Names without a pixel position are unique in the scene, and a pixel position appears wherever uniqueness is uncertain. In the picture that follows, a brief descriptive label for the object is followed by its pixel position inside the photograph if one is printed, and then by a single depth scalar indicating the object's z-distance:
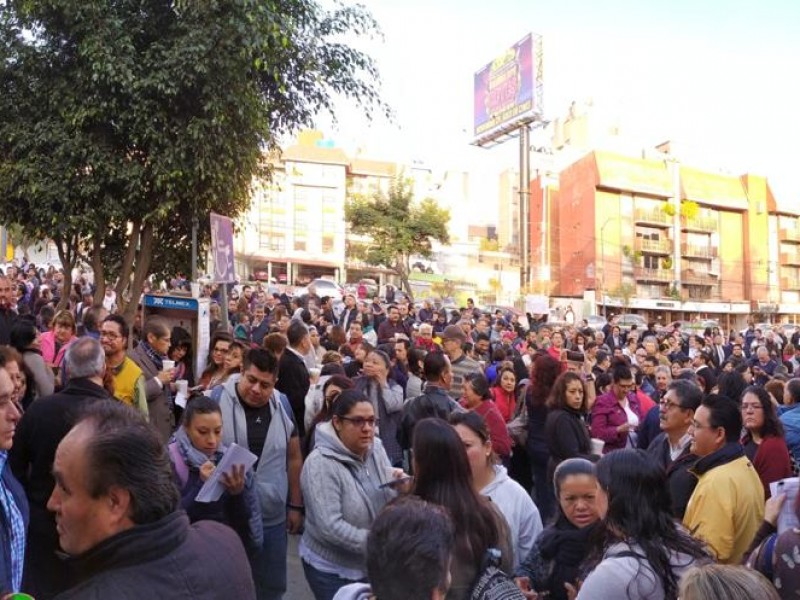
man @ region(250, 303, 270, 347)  12.36
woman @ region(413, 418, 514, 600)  2.83
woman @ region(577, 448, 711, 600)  2.65
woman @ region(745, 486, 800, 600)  2.61
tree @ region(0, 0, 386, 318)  9.10
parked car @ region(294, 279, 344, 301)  37.59
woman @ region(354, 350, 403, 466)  6.35
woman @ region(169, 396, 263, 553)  3.87
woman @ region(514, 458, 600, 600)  3.32
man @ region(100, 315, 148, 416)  5.28
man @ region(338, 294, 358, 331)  14.70
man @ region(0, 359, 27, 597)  2.76
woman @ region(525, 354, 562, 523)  6.60
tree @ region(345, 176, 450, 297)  40.59
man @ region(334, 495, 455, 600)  1.96
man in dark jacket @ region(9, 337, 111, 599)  3.71
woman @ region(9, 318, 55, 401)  5.42
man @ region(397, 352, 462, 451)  5.62
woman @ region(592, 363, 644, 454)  7.00
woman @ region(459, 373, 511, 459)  6.18
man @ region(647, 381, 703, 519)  4.95
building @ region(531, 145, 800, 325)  59.72
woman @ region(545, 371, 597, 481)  5.52
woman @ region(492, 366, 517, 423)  8.10
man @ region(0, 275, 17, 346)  7.26
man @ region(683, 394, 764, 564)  3.59
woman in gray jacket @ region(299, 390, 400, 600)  3.72
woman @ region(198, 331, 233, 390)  6.88
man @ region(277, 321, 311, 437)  6.86
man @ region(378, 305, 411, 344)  12.99
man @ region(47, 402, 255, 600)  1.76
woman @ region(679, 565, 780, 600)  1.87
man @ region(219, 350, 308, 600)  4.45
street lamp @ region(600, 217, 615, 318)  59.27
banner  8.42
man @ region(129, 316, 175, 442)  5.81
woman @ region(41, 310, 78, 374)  7.81
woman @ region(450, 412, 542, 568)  3.74
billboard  52.44
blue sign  10.01
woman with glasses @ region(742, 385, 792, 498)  4.75
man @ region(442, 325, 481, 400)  8.22
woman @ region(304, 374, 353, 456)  5.63
